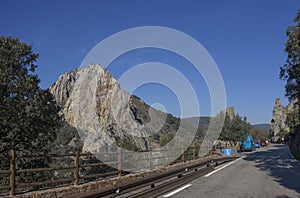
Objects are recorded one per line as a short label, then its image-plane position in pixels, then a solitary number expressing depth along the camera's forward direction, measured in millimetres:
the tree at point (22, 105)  17441
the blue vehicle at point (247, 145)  48381
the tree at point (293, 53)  26547
